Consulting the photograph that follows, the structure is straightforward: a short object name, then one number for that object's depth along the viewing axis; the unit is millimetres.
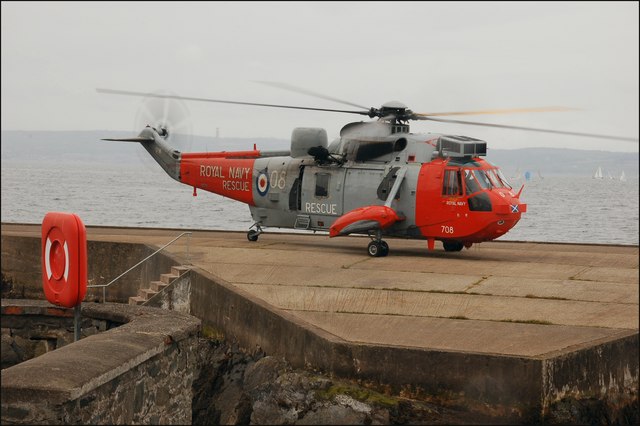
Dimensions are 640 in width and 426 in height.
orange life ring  13148
